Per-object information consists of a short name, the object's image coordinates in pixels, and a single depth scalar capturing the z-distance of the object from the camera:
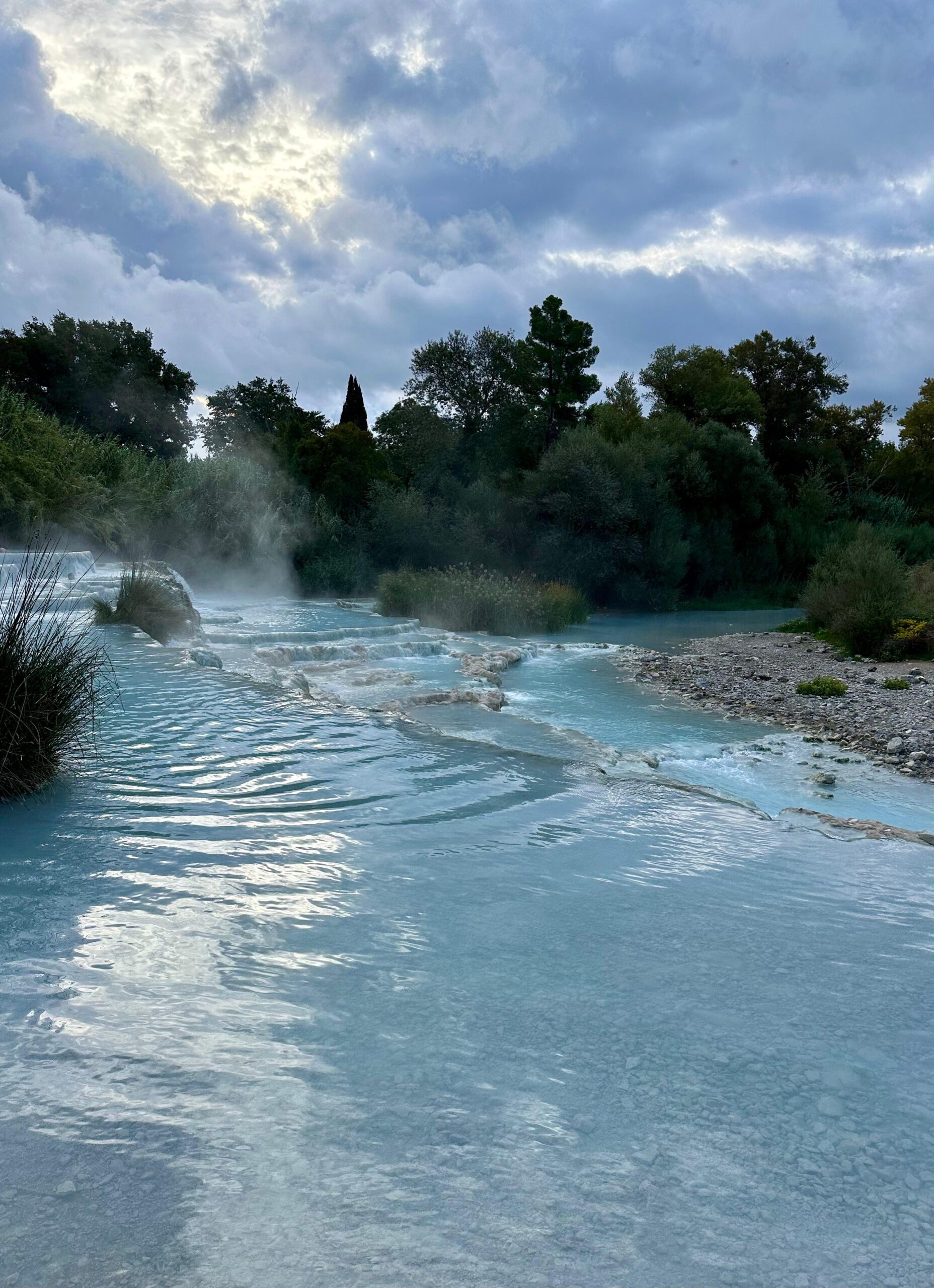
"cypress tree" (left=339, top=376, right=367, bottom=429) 46.81
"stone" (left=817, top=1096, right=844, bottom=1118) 2.33
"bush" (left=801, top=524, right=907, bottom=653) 14.56
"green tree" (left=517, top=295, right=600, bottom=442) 34.88
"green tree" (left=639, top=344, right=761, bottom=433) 37.03
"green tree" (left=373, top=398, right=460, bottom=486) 33.34
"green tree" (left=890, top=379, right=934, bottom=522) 42.94
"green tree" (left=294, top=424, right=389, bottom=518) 29.81
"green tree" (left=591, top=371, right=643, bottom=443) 32.50
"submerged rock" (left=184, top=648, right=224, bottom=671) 9.21
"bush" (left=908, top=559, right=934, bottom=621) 14.38
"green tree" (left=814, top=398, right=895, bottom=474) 43.41
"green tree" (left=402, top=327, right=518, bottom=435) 36.03
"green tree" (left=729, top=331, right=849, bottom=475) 41.09
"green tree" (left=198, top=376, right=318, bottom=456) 42.47
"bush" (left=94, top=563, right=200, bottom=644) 11.26
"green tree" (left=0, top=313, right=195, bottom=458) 34.94
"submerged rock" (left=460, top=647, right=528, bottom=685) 11.73
